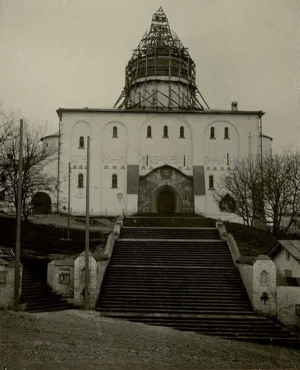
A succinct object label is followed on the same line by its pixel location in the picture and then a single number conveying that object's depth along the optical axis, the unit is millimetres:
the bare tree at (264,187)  34844
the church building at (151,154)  46594
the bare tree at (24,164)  34062
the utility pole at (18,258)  19641
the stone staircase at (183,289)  20547
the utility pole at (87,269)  21859
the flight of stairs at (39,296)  21281
